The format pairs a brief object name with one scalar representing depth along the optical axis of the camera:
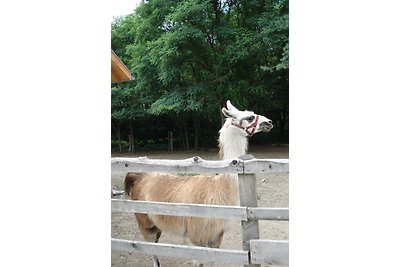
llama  1.66
